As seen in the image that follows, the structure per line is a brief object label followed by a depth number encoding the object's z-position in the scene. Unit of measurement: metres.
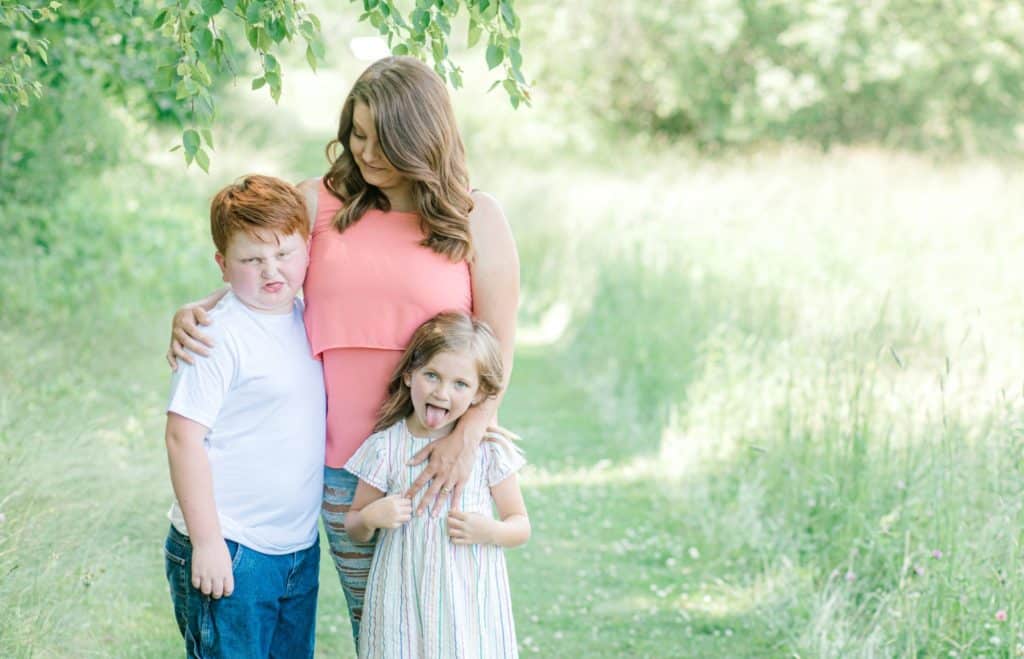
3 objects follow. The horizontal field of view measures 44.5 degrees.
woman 3.00
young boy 2.85
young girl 3.03
